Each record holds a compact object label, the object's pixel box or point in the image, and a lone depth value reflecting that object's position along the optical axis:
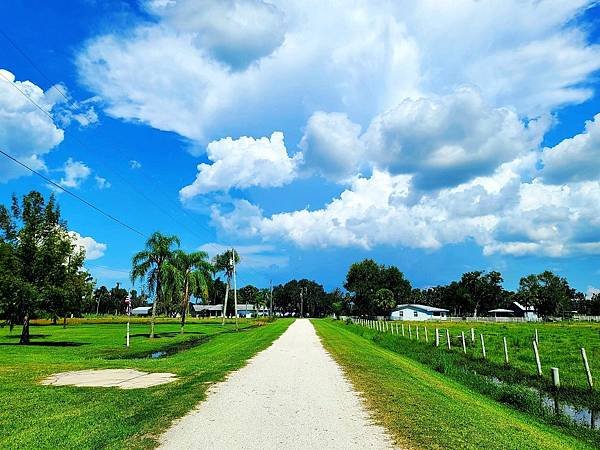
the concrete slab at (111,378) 13.32
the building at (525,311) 133.88
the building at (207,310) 166.20
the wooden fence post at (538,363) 17.89
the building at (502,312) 149.02
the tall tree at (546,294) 131.38
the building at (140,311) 185.00
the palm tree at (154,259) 44.09
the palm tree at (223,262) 108.22
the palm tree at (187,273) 50.75
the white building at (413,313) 123.50
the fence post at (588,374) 15.38
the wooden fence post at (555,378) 15.98
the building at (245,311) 188.31
